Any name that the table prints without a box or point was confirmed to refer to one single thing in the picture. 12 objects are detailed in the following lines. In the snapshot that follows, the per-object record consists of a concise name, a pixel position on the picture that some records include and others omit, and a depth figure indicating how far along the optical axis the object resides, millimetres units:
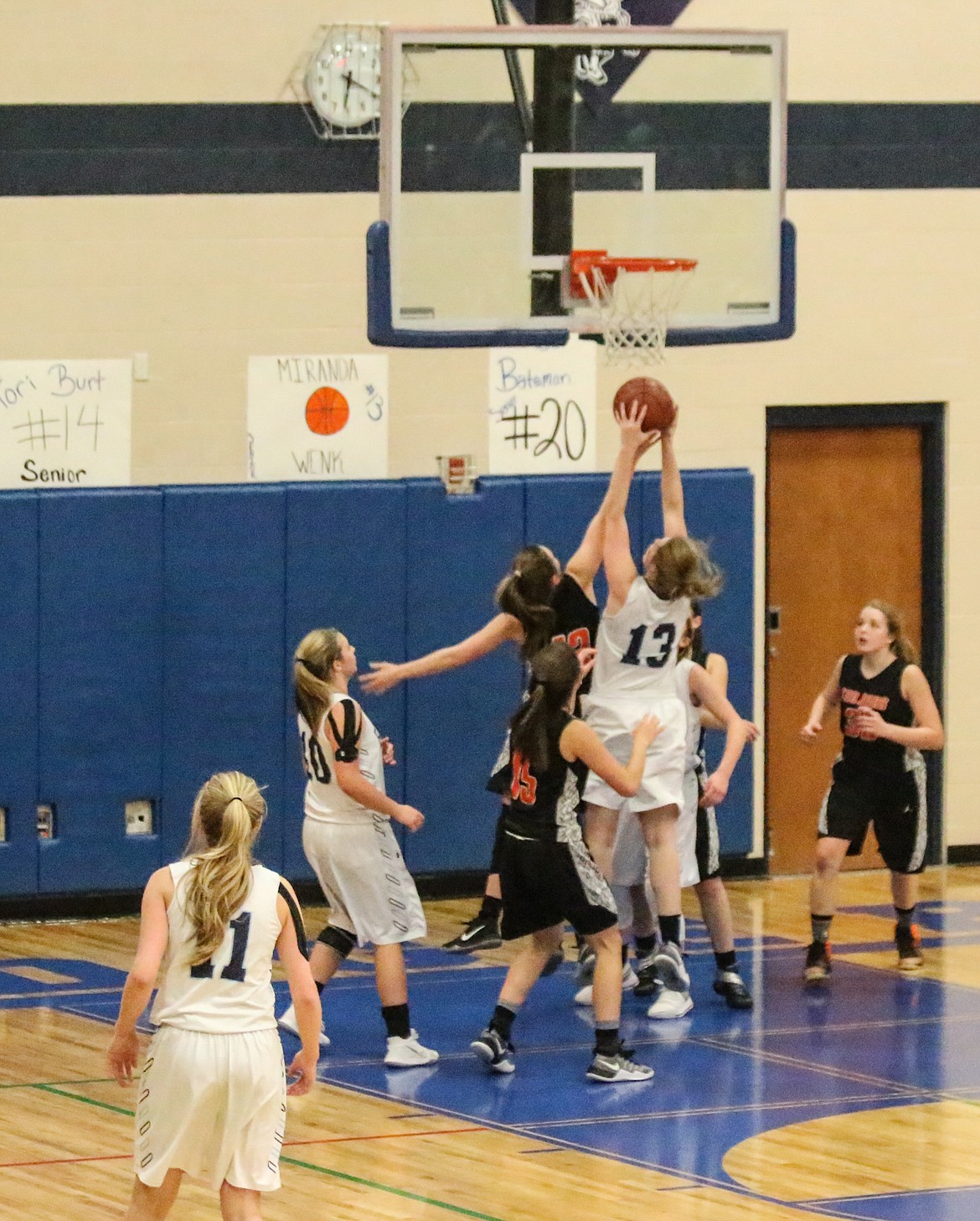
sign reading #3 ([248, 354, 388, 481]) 25391
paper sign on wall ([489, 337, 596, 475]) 26047
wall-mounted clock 25187
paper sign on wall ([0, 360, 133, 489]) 24750
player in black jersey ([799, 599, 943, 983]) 21000
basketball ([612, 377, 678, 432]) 18578
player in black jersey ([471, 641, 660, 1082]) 16828
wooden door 27187
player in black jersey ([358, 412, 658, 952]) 18547
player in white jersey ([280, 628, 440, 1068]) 17375
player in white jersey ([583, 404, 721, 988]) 18641
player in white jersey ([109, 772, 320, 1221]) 11414
